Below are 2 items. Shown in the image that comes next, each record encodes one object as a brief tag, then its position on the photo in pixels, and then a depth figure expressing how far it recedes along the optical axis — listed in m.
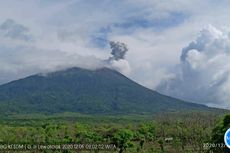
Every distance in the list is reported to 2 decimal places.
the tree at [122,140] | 53.91
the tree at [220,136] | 25.88
